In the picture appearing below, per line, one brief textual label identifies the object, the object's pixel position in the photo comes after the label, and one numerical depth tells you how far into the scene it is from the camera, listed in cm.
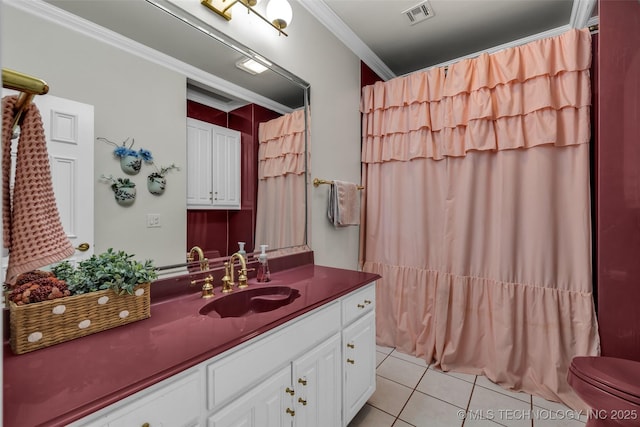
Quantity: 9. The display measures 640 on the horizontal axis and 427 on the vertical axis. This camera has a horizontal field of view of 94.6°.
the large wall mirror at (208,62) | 106
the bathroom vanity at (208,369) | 62
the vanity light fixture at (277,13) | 139
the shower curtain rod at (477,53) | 171
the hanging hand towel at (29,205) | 67
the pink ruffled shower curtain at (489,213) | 172
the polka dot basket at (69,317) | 74
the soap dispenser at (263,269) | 148
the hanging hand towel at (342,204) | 203
